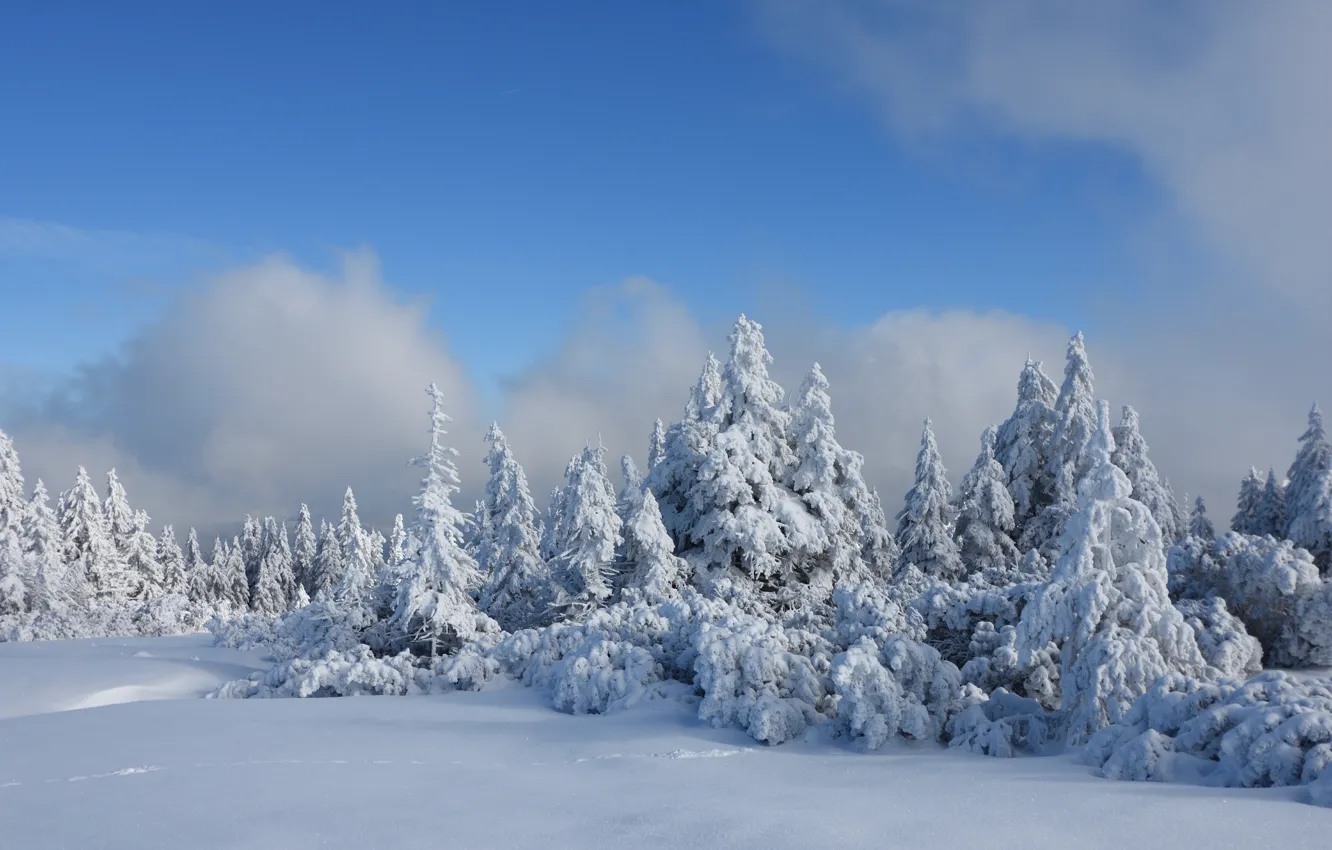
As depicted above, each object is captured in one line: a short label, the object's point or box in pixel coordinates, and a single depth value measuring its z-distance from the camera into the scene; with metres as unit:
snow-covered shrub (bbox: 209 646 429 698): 14.62
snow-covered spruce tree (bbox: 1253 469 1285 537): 41.41
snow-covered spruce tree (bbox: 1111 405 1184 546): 34.25
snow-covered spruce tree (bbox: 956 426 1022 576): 31.89
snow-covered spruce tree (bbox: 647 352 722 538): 25.22
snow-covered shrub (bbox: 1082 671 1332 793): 6.59
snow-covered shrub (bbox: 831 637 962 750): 9.59
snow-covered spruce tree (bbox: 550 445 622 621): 21.08
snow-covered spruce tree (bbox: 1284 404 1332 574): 28.31
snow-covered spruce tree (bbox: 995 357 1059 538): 33.62
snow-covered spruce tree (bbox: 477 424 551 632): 24.00
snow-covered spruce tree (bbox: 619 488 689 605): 21.36
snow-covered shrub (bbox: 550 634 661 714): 11.89
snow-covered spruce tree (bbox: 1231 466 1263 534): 45.12
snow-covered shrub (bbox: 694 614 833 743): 9.98
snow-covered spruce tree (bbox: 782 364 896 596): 24.72
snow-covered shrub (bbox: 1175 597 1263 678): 12.05
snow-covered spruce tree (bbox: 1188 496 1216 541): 54.59
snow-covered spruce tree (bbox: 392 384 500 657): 18.62
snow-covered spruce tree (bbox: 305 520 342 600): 71.50
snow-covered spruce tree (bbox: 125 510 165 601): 53.75
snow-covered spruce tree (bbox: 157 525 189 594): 63.12
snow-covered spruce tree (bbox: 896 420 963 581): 31.55
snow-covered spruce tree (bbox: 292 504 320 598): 76.25
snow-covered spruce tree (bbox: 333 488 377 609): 69.75
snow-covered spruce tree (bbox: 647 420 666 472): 38.67
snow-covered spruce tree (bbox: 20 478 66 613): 41.28
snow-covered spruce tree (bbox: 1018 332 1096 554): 31.61
